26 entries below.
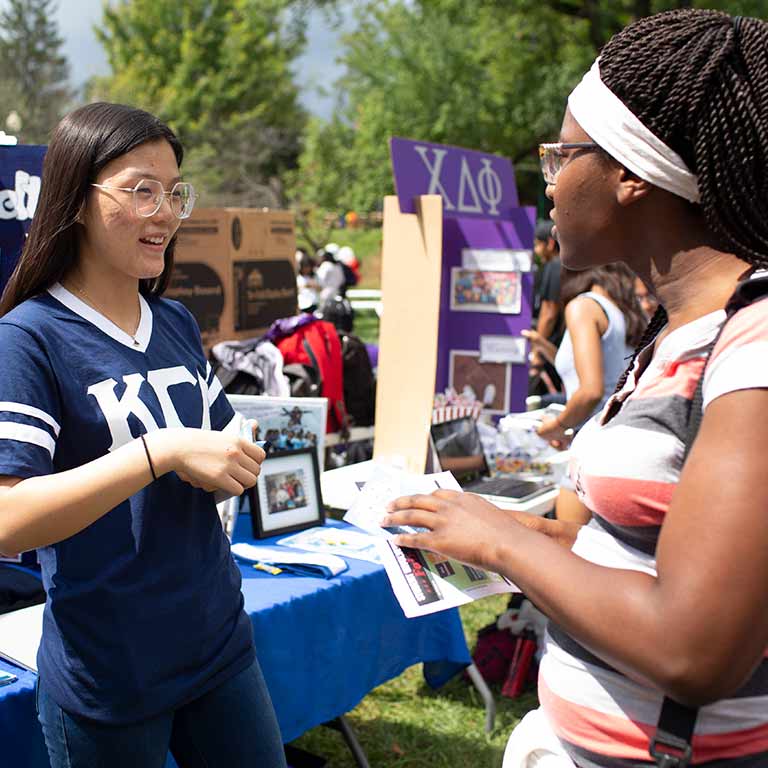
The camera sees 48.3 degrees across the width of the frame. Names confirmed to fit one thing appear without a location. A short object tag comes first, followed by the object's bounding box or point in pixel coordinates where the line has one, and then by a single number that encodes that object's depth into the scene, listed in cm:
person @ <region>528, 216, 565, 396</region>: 627
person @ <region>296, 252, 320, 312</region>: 1275
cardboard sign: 424
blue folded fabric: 263
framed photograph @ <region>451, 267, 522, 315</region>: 411
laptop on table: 345
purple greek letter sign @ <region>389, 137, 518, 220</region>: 361
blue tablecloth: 244
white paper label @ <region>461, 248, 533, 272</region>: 405
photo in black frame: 289
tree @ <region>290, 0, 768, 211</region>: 1989
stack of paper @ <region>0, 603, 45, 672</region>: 193
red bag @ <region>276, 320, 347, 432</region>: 477
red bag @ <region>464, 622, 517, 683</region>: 378
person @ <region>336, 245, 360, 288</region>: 1426
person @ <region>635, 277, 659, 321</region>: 632
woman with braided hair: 89
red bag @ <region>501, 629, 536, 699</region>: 368
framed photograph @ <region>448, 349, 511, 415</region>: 422
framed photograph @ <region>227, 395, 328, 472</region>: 310
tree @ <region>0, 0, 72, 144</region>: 4375
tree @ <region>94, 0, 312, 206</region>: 4066
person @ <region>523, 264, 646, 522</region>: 349
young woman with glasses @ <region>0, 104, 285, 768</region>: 139
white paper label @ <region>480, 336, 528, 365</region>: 414
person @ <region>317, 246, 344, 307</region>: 1320
